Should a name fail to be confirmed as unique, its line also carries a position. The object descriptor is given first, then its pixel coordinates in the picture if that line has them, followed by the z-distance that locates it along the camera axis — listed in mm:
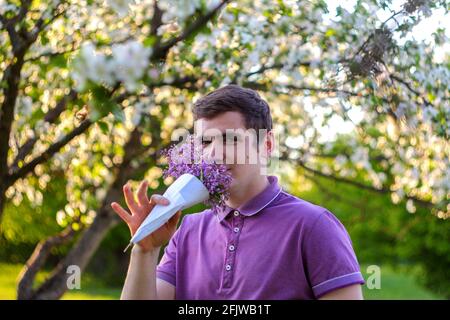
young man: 2119
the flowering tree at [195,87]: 3635
